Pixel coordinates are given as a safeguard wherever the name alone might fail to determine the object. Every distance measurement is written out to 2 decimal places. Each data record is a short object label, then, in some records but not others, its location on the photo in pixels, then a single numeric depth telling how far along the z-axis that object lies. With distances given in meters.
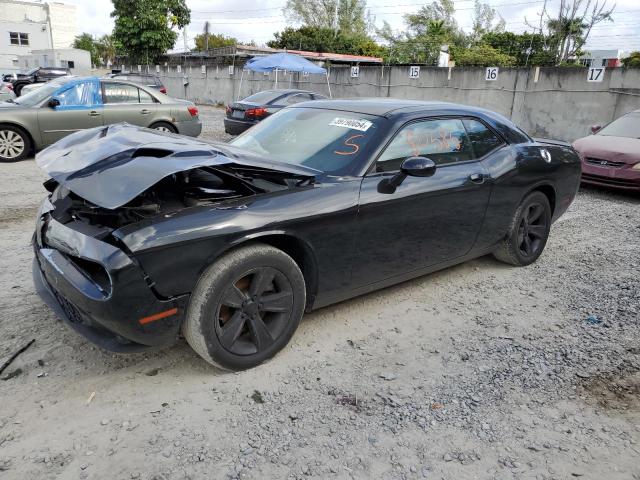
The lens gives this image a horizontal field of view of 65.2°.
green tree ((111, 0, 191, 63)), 37.09
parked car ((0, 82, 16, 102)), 19.17
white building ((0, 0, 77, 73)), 54.25
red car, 8.05
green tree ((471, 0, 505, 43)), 51.13
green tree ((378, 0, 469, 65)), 43.05
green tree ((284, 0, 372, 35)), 65.19
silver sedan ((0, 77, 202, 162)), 8.88
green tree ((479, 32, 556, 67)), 36.84
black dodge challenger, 2.58
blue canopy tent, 20.30
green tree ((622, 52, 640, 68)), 32.69
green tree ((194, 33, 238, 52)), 71.73
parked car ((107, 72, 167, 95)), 18.27
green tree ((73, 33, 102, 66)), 70.06
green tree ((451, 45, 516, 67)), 34.69
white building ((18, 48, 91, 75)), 44.59
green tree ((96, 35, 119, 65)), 77.56
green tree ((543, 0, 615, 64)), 33.30
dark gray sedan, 12.14
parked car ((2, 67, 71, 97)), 21.17
